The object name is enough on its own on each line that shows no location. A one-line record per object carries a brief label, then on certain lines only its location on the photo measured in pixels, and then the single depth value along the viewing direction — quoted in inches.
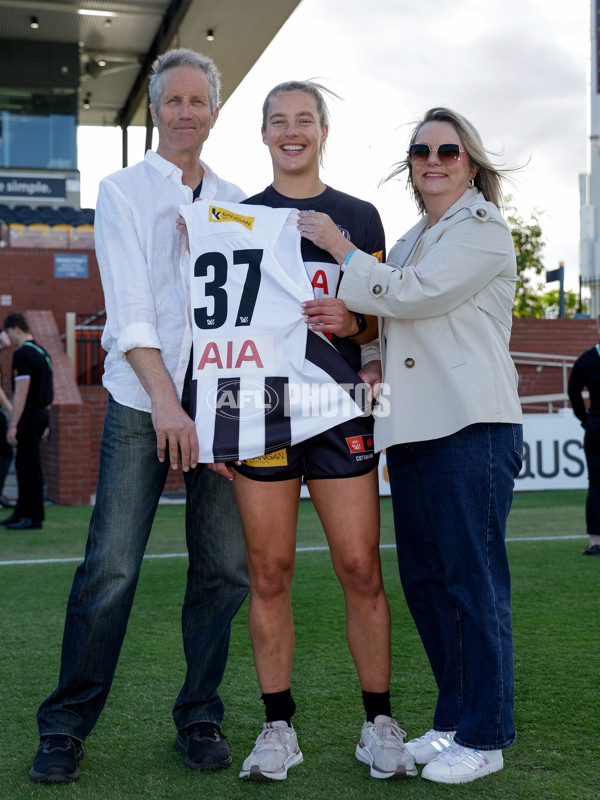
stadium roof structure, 848.3
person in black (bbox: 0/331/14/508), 383.6
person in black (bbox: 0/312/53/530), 338.0
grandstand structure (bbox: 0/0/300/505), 477.4
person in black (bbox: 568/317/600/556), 276.4
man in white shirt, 104.7
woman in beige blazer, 101.1
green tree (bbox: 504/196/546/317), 1031.0
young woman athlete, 103.7
